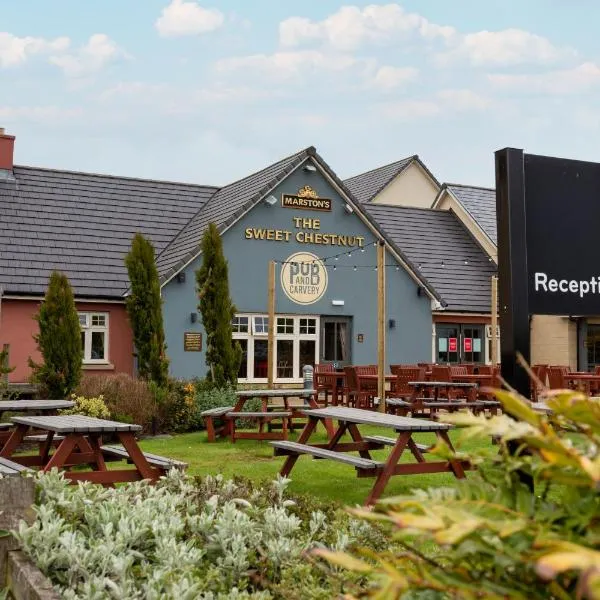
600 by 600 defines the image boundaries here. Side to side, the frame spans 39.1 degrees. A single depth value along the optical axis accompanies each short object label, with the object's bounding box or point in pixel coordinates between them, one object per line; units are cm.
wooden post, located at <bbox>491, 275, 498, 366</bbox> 1831
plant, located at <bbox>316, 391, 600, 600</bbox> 175
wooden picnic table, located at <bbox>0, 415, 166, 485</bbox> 714
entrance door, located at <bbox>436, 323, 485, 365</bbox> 2528
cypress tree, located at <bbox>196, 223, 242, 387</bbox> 1733
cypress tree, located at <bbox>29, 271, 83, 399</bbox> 1488
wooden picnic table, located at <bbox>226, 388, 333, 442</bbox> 1242
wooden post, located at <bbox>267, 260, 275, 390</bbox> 1669
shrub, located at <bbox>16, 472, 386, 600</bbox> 371
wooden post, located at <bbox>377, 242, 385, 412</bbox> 1580
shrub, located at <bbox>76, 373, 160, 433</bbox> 1440
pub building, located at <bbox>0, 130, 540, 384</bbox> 2108
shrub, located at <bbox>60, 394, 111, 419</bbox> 1350
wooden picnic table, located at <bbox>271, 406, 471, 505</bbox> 753
